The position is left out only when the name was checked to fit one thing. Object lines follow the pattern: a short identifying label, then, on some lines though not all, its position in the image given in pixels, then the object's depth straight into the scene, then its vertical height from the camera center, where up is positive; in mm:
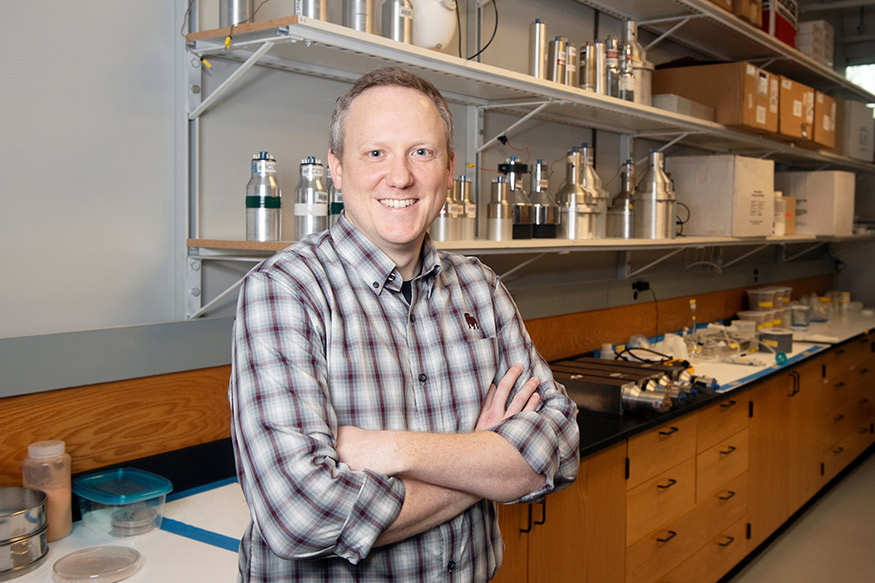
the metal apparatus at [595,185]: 2938 +198
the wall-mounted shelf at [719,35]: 3408 +1000
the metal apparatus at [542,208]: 2693 +102
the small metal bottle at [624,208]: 3221 +125
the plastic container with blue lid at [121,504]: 1566 -533
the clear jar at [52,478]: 1531 -468
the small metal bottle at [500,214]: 2506 +73
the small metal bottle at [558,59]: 2658 +591
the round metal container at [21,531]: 1373 -519
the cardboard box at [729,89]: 3578 +689
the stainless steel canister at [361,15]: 1836 +499
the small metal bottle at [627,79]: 2953 +583
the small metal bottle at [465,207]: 2330 +88
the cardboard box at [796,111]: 4074 +685
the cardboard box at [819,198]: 4969 +274
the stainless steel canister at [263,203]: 1844 +71
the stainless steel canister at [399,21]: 1923 +513
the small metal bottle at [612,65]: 2936 +634
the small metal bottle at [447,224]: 2240 +35
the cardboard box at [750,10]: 3621 +1057
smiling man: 1095 -243
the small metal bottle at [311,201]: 1837 +77
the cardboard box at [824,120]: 4590 +710
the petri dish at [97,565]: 1362 -578
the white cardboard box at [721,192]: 3723 +228
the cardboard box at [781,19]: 4055 +1147
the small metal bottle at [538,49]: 2590 +608
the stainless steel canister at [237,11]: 1802 +496
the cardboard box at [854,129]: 5266 +762
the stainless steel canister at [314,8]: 1710 +479
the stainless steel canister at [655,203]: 3309 +150
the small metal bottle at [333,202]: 1931 +80
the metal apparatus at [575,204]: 2811 +120
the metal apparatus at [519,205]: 2639 +109
